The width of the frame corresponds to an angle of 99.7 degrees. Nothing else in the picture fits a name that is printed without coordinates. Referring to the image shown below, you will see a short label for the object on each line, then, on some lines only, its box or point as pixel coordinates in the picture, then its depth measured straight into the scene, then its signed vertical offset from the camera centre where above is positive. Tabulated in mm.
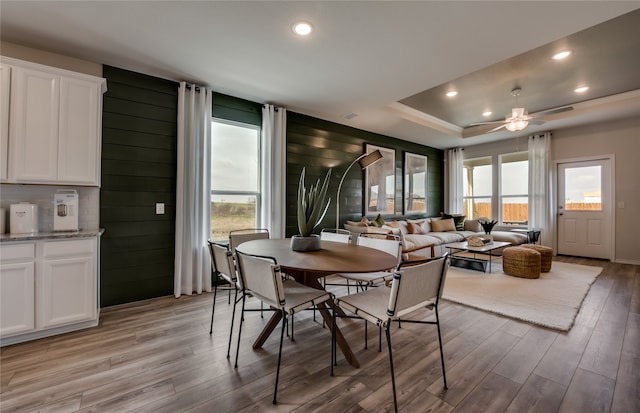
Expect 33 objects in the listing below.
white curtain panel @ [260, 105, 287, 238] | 3959 +568
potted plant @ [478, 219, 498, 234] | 5191 -319
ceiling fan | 4133 +1403
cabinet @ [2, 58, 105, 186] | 2254 +715
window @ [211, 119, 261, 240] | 3682 +434
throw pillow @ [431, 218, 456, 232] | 6254 -373
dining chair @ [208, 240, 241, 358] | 2076 -464
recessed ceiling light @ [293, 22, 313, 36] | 2248 +1532
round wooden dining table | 1653 -357
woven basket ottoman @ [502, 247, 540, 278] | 3920 -774
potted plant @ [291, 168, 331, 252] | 2230 -118
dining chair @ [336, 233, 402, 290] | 2321 -389
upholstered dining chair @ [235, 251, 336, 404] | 1587 -513
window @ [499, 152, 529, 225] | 6297 +504
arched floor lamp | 4660 +846
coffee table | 4352 -820
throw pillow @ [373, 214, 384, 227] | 5162 -243
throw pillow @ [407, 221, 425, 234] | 5629 -406
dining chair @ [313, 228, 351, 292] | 2966 -333
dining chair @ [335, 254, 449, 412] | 1464 -526
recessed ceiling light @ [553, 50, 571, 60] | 3088 +1808
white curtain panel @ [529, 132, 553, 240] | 5773 +588
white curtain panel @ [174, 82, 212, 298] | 3240 +194
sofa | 4707 -502
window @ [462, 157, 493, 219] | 6891 +576
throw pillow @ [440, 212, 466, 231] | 6571 -266
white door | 5262 +26
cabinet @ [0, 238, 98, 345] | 2109 -679
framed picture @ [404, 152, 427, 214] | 6371 +629
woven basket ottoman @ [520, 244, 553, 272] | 4285 -784
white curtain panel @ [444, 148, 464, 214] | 7148 +749
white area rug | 2703 -1027
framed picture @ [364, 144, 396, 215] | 5520 +523
